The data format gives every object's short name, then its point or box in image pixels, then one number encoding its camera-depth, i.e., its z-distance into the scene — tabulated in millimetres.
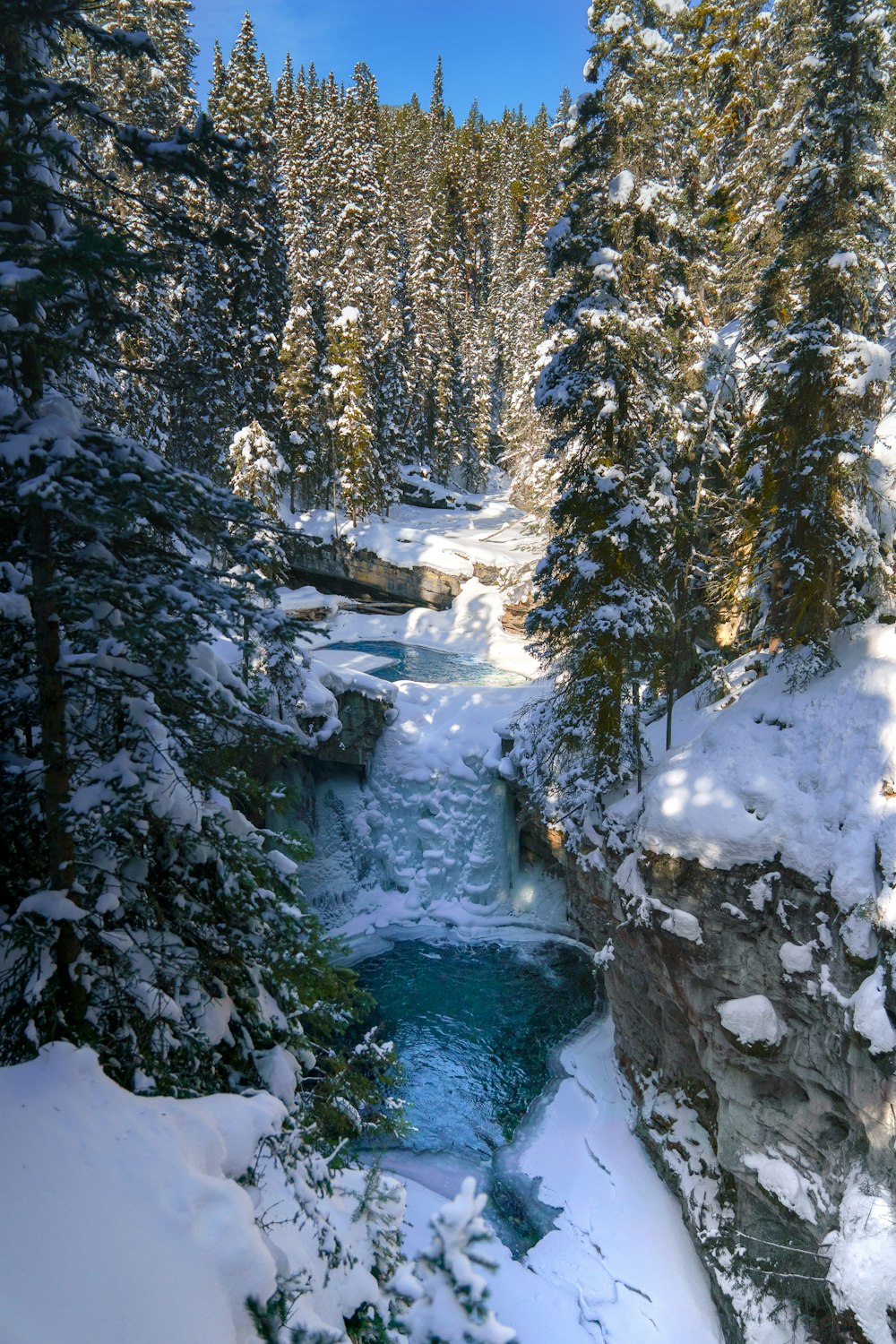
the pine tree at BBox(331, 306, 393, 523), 33219
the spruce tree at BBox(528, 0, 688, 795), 11734
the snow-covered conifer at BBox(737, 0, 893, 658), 10328
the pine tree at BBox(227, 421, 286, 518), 23281
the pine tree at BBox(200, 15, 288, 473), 29938
